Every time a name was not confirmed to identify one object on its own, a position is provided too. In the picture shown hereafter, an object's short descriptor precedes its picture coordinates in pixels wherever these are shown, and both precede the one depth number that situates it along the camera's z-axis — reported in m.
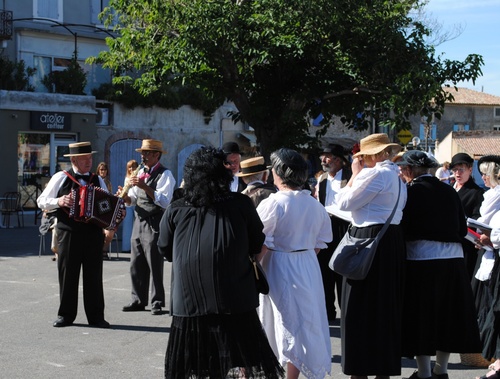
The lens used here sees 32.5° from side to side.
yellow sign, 26.24
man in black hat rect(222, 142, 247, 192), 9.09
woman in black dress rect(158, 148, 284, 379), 5.75
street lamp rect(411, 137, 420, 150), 38.83
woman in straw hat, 6.26
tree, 17.11
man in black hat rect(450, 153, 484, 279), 9.01
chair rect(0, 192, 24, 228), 24.58
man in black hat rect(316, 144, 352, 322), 9.72
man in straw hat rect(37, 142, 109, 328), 9.16
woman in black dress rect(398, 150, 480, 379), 6.54
